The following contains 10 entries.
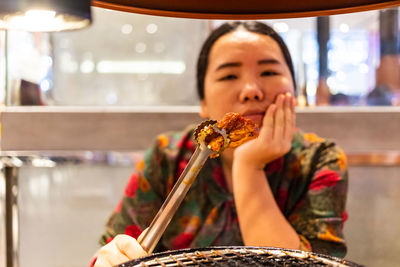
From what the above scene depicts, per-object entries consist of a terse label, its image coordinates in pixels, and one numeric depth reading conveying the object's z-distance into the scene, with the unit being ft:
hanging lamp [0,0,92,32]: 1.39
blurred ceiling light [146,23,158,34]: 7.46
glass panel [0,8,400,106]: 6.40
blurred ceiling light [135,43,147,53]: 8.06
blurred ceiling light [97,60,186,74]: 7.95
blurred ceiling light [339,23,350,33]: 5.96
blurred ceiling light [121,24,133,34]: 7.56
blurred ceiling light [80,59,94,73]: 8.00
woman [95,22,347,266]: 3.38
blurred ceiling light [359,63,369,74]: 7.47
